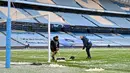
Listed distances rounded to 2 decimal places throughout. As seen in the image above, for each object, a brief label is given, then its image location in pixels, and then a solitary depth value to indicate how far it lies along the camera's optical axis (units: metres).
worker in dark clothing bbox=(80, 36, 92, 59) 26.20
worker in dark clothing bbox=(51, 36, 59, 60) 24.88
